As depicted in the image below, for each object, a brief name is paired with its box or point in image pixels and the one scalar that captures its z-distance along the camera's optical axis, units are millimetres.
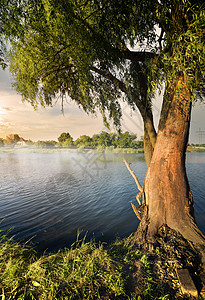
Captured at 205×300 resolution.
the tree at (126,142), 53938
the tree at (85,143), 66500
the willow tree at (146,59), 3309
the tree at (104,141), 57375
